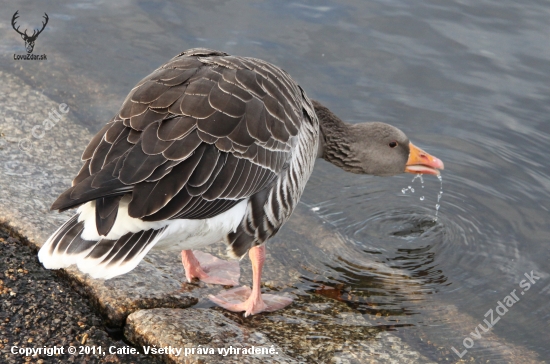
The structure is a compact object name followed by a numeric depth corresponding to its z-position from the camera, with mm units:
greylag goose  3516
